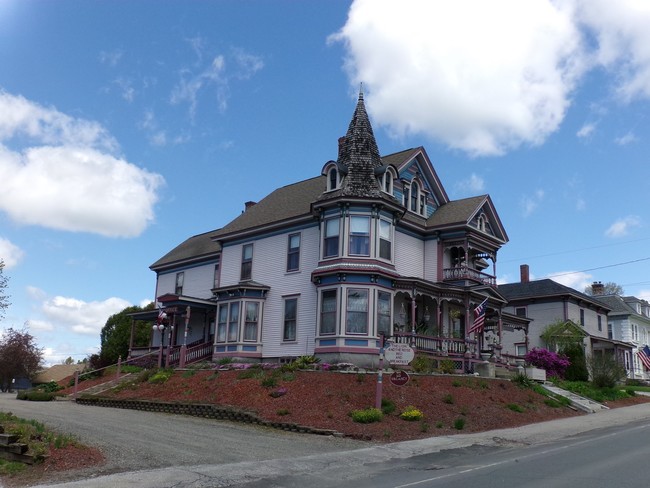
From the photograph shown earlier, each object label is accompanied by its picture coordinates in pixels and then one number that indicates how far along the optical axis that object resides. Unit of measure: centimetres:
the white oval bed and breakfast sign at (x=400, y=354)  2042
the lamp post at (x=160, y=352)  3254
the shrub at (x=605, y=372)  3228
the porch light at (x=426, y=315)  3064
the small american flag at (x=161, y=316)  3300
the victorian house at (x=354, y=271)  2745
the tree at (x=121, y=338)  4613
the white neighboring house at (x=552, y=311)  4700
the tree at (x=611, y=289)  8776
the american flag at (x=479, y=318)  2777
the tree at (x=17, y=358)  4572
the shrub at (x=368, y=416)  1948
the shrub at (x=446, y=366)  2658
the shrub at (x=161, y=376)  2875
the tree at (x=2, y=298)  2691
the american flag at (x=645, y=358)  3726
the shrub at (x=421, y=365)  2537
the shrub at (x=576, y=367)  3559
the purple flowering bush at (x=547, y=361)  3456
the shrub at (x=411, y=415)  2005
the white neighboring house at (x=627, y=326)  5994
